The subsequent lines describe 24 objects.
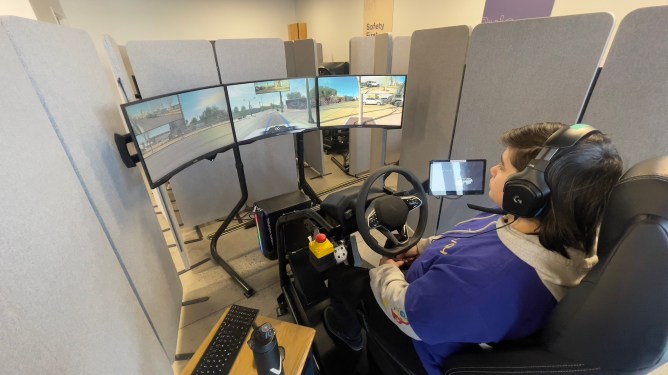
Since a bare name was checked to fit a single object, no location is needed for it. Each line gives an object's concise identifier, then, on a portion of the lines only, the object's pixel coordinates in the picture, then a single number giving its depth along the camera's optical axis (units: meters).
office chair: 0.41
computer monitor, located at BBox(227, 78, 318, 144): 1.87
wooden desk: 0.88
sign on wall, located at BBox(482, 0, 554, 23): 2.71
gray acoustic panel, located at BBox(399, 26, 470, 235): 1.65
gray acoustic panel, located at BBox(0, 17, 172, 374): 0.50
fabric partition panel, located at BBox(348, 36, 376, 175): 2.78
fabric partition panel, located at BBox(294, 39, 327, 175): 2.83
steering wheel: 0.94
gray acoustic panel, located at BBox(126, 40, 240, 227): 1.83
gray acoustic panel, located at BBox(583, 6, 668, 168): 0.92
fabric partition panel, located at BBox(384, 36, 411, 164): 2.86
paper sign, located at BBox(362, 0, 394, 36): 4.57
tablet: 1.19
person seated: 0.59
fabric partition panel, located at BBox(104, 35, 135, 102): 1.36
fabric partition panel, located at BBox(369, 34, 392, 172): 2.52
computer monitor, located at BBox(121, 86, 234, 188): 1.21
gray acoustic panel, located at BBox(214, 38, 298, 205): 2.14
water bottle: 0.78
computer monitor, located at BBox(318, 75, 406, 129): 2.02
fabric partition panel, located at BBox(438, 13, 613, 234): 1.11
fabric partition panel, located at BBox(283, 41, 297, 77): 3.10
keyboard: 0.87
